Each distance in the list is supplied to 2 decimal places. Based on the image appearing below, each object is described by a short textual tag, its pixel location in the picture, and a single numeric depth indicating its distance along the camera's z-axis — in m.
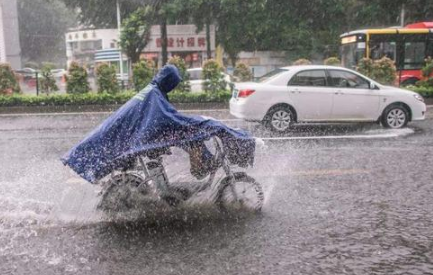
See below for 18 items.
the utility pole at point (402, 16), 28.96
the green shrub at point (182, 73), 17.95
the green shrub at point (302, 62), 17.53
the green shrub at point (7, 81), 17.80
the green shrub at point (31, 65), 54.76
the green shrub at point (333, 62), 18.73
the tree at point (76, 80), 17.67
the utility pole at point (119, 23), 31.34
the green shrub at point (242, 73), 18.20
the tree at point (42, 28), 56.78
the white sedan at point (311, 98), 11.16
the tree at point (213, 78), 17.62
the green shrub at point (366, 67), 17.88
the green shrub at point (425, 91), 17.45
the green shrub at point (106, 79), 17.80
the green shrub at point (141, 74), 17.91
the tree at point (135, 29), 28.28
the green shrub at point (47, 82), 18.39
